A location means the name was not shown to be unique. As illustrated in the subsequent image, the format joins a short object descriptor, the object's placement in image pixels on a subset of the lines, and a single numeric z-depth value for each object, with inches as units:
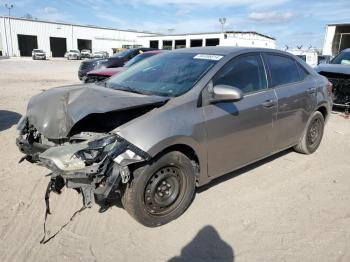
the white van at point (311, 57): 765.9
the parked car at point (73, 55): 2020.5
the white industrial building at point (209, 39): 2214.6
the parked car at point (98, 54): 2024.6
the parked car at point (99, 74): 350.3
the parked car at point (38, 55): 1839.3
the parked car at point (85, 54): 2080.0
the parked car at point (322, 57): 734.1
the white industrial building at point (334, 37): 844.6
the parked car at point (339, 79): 345.4
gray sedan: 122.5
